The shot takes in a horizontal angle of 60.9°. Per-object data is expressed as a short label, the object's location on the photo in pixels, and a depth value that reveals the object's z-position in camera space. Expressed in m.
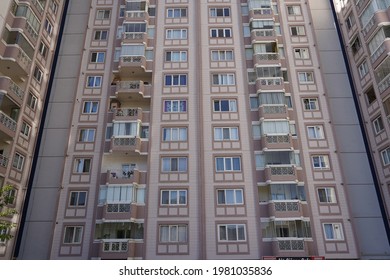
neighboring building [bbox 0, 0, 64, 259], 28.12
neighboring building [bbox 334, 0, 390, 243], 30.11
